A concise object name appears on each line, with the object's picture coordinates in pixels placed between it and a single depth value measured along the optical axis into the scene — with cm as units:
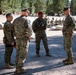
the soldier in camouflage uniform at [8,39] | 829
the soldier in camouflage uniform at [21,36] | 771
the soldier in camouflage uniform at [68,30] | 895
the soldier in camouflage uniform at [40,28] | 1053
